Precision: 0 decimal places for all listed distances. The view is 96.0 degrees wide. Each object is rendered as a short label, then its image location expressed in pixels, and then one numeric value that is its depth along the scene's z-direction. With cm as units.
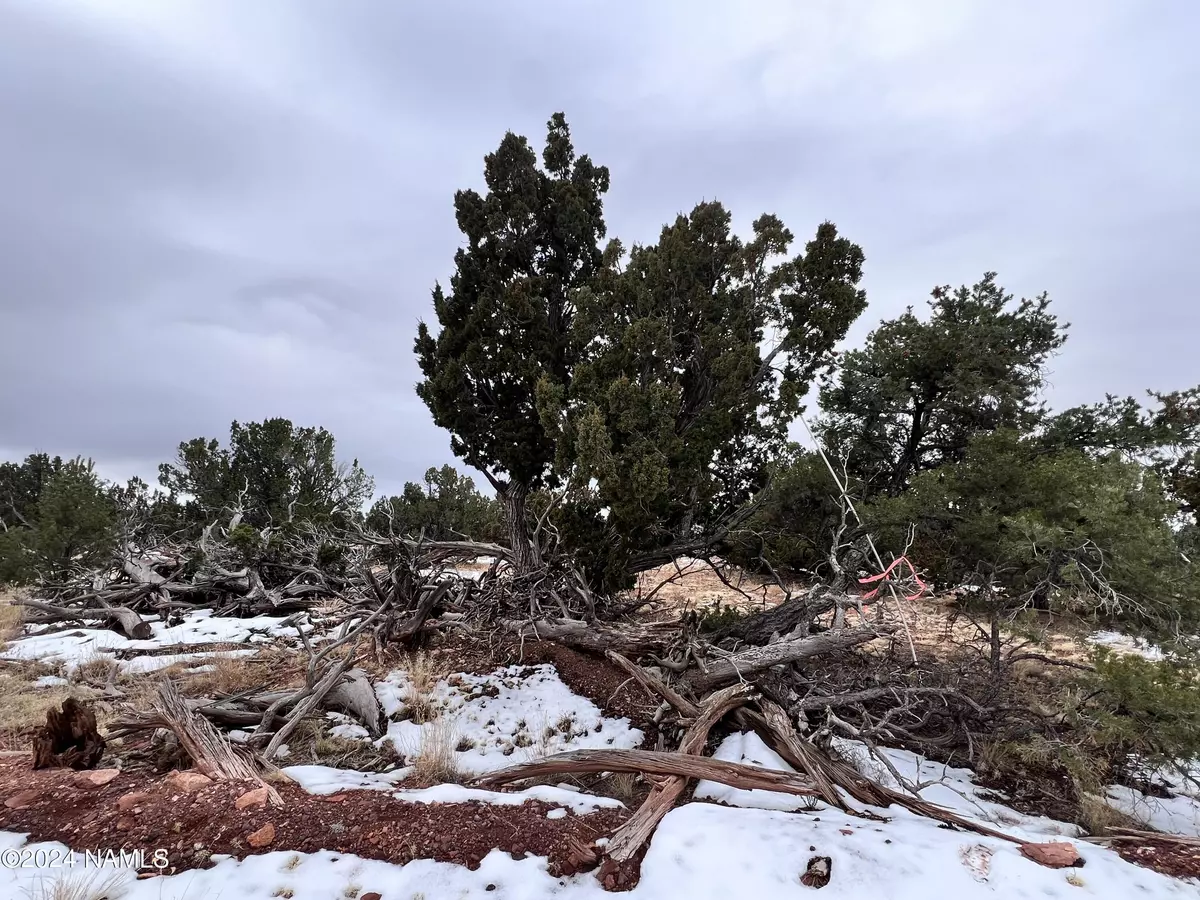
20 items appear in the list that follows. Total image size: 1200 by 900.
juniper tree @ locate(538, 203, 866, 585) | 683
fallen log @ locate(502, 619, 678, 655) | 683
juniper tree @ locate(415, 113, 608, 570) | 875
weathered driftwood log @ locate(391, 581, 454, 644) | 740
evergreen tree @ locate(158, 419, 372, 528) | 1628
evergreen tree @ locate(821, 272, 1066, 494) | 1148
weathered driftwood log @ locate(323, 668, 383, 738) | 519
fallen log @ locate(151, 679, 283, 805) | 351
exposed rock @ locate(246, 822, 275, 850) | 277
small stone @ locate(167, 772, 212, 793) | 326
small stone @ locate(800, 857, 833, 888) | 259
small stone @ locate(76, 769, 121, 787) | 331
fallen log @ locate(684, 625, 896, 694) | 486
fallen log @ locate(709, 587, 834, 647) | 677
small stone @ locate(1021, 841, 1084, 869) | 267
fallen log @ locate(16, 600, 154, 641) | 969
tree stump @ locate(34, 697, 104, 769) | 368
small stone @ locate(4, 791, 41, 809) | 305
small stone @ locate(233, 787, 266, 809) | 312
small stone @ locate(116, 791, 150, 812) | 302
